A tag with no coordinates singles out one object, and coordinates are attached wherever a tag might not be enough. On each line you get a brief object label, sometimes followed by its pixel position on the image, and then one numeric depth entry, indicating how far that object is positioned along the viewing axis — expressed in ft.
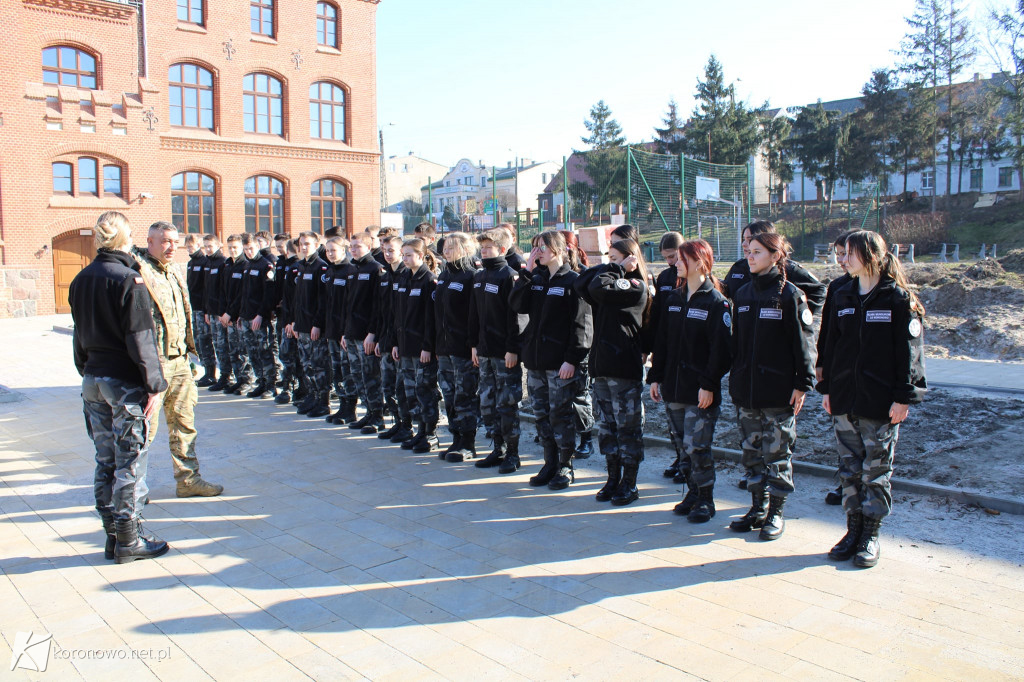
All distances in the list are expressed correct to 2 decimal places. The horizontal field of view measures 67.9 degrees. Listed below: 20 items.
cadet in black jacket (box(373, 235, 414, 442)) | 27.02
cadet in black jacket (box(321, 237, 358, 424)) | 29.84
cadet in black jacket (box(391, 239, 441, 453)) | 25.67
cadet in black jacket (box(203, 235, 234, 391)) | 37.06
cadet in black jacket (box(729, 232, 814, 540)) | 16.88
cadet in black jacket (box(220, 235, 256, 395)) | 35.96
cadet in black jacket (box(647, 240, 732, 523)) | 17.93
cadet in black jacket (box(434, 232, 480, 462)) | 24.44
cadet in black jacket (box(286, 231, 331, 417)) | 31.30
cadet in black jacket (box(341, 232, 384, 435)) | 28.63
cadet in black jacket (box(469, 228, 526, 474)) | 22.95
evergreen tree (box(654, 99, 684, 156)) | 156.46
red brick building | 81.61
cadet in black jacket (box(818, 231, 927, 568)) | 15.28
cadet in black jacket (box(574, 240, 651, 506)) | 19.42
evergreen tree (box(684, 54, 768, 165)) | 144.91
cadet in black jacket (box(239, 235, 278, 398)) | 34.45
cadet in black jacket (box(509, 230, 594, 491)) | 21.20
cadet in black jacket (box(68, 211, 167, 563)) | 15.94
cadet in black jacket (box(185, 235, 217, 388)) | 38.81
